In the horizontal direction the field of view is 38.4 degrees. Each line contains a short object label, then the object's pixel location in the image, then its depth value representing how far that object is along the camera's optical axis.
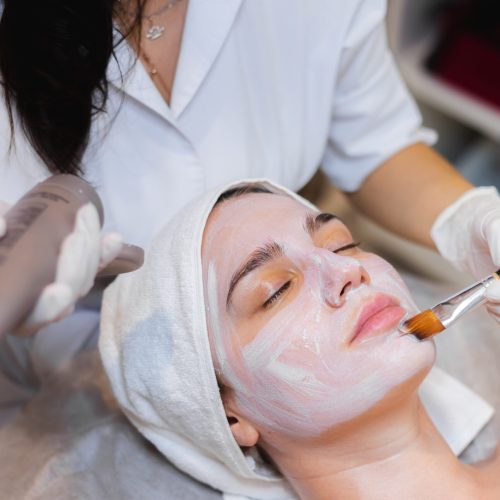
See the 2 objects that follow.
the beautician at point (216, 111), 0.90
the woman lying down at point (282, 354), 0.91
